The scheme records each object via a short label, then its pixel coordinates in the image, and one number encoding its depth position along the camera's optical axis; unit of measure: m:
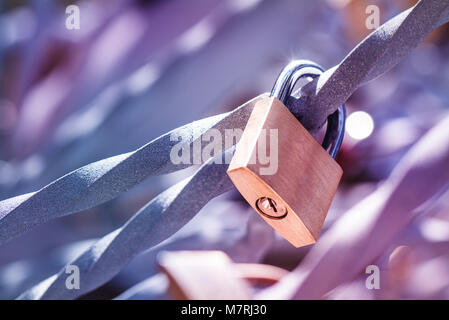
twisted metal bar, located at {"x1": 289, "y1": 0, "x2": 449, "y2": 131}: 0.45
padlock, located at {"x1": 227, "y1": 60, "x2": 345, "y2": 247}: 0.44
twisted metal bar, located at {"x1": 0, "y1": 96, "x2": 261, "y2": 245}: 0.46
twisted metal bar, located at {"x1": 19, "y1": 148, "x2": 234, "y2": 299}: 0.47
